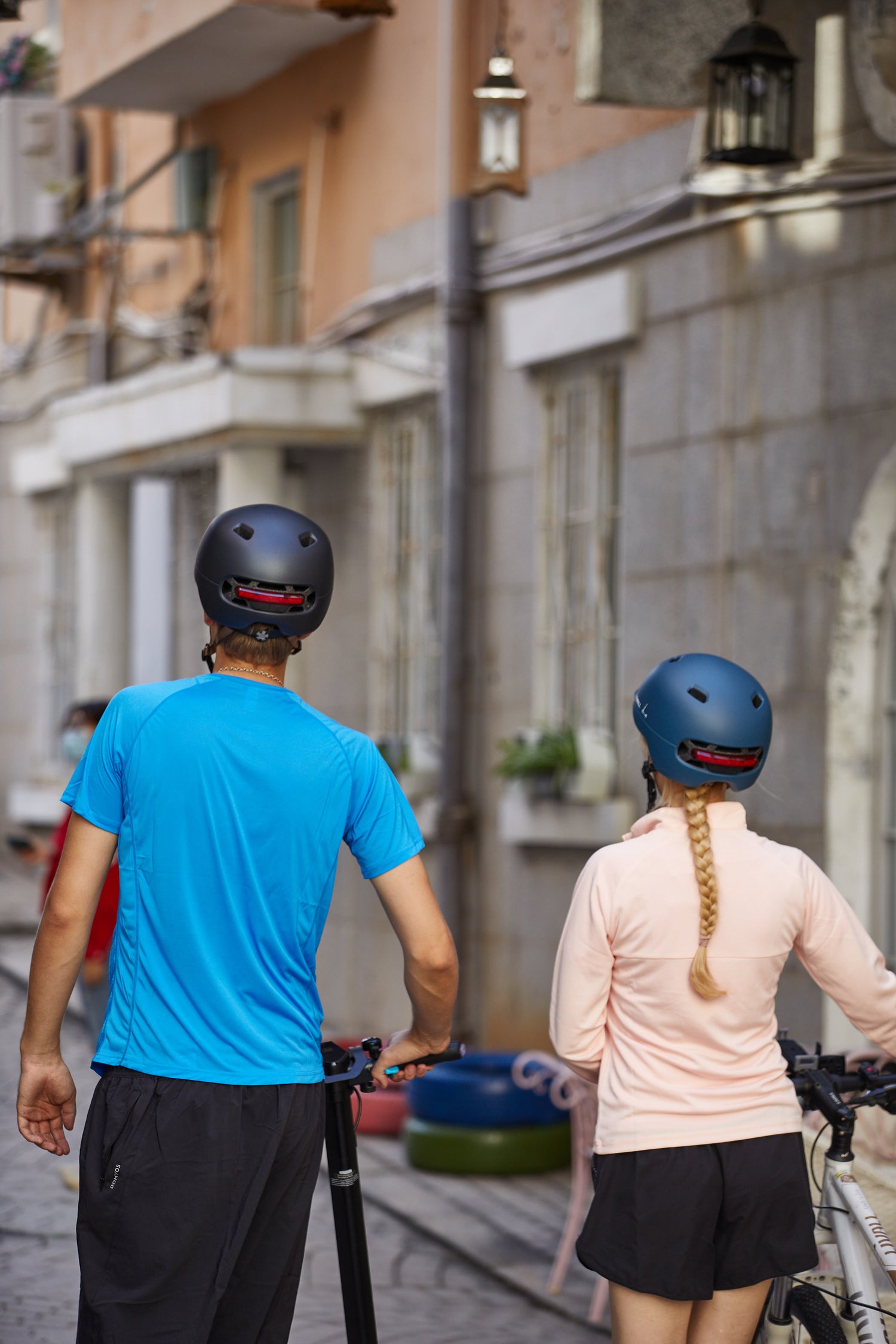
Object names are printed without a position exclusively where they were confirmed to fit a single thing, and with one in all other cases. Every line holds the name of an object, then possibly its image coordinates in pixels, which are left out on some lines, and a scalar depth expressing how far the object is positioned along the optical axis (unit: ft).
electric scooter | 24.81
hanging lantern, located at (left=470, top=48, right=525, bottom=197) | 52.60
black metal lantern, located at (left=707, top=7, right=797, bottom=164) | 46.26
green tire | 54.08
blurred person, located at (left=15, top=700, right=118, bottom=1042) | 52.29
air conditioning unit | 97.30
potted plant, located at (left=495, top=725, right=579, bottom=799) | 59.57
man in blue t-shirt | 22.41
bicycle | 24.50
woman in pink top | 23.79
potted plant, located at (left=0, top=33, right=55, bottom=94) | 96.37
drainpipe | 66.03
